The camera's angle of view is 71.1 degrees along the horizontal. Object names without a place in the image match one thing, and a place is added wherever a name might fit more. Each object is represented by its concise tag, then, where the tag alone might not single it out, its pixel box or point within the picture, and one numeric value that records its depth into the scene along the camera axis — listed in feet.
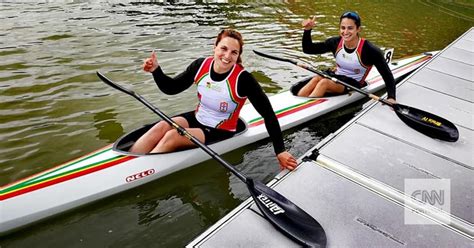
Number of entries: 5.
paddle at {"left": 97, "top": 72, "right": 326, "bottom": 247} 9.11
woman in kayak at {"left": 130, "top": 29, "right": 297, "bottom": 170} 12.74
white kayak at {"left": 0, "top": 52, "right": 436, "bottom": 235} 11.62
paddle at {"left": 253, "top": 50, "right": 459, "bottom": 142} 14.67
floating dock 9.27
